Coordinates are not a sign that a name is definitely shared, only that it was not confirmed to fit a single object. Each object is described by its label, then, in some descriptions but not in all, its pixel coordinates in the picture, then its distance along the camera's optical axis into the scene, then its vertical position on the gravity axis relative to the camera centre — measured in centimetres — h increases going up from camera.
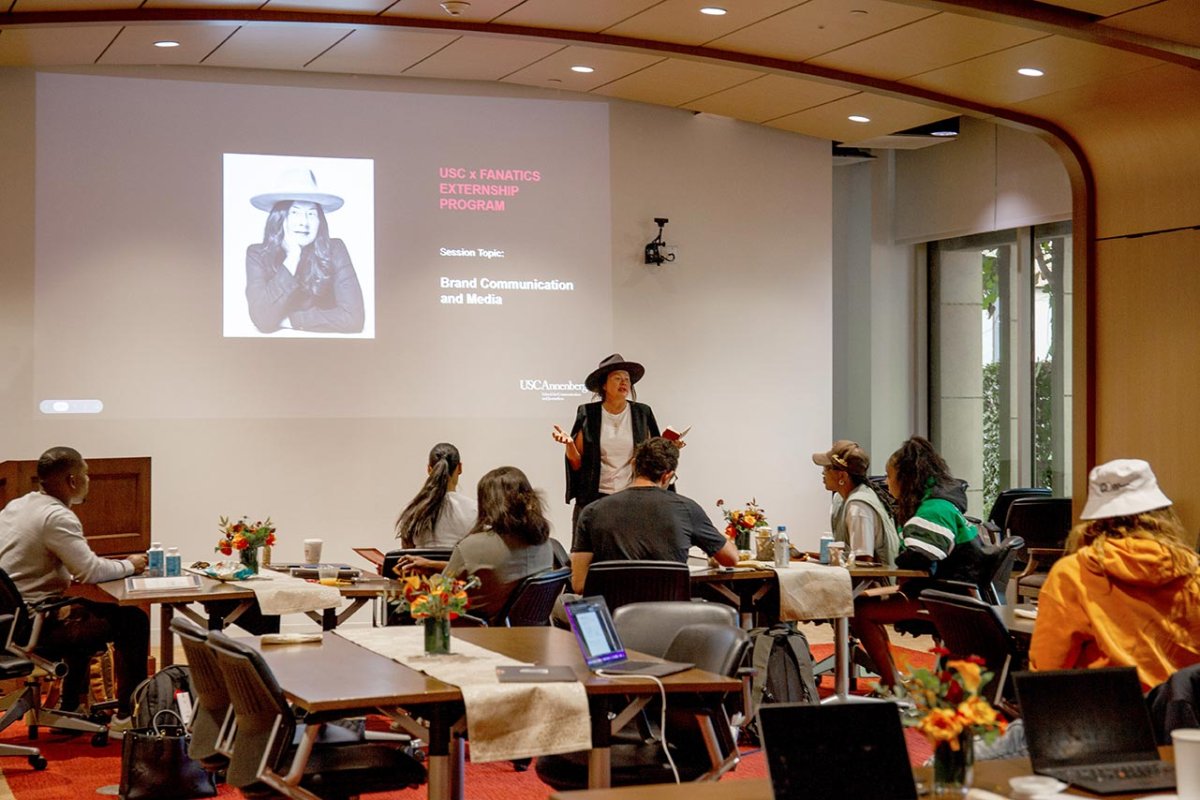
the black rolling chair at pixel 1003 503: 983 -71
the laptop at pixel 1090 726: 278 -64
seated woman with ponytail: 711 -53
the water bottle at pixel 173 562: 658 -71
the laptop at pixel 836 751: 249 -61
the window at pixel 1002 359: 1075 +32
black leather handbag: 521 -131
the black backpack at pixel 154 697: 542 -110
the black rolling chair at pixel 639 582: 602 -75
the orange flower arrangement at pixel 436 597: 432 -58
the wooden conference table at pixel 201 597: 594 -81
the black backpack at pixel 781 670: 634 -119
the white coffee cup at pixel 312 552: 723 -73
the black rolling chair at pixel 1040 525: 888 -78
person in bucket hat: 382 -52
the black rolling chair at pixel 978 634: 490 -82
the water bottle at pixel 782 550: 696 -72
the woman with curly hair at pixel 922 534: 687 -64
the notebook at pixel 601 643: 409 -69
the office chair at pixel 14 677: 598 -114
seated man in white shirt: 641 -71
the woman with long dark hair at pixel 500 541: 607 -58
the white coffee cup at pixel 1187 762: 249 -63
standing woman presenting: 811 -19
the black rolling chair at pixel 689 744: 427 -105
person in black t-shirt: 621 -52
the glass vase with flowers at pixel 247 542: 660 -62
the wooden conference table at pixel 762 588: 674 -90
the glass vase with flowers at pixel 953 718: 260 -58
